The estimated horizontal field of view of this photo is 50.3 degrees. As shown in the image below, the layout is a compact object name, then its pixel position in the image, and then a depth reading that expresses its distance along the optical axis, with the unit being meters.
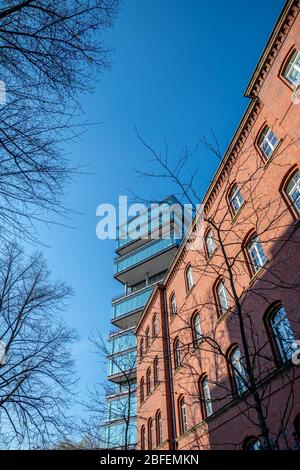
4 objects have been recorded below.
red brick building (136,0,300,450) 10.20
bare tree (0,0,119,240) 4.16
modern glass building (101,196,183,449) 39.51
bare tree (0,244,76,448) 10.79
